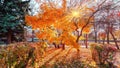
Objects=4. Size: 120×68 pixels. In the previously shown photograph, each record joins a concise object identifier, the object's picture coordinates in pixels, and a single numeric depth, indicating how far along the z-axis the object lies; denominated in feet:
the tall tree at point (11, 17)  21.86
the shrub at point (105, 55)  11.35
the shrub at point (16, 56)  7.10
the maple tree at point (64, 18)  17.38
